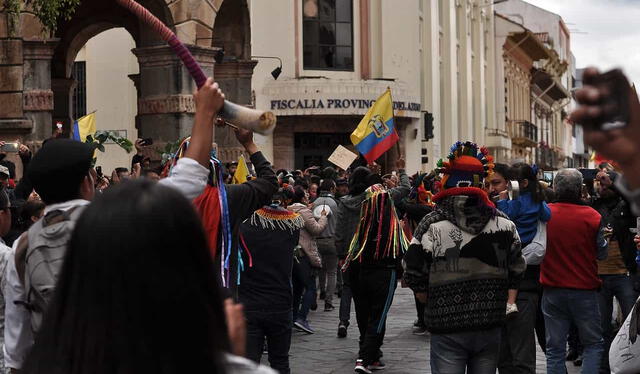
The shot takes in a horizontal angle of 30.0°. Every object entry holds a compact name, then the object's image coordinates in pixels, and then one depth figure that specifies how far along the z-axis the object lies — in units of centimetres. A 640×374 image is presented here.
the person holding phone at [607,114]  222
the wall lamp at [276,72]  3167
